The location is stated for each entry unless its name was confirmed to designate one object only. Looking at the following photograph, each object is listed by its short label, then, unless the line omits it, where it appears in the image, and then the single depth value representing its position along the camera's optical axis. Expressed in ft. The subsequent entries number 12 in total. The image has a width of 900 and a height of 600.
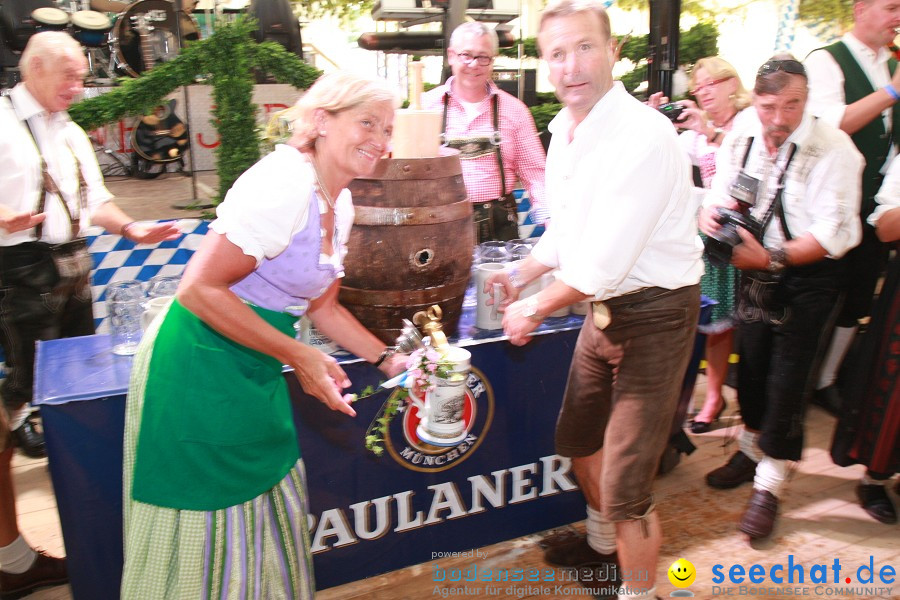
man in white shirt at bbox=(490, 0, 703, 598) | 5.64
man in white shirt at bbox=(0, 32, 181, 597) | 8.73
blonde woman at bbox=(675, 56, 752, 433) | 11.23
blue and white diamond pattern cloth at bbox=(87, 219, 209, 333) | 11.44
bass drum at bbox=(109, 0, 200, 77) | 30.99
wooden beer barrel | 6.85
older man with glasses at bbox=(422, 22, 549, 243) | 10.55
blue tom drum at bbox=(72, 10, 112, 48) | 32.30
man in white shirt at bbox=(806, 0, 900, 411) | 9.23
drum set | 28.32
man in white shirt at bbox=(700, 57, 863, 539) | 7.77
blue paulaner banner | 7.33
